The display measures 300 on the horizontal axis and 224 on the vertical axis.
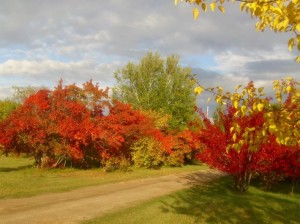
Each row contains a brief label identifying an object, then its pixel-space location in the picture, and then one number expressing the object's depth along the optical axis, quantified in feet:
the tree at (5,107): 175.44
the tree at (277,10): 11.93
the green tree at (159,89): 137.90
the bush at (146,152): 94.84
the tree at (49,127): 73.36
